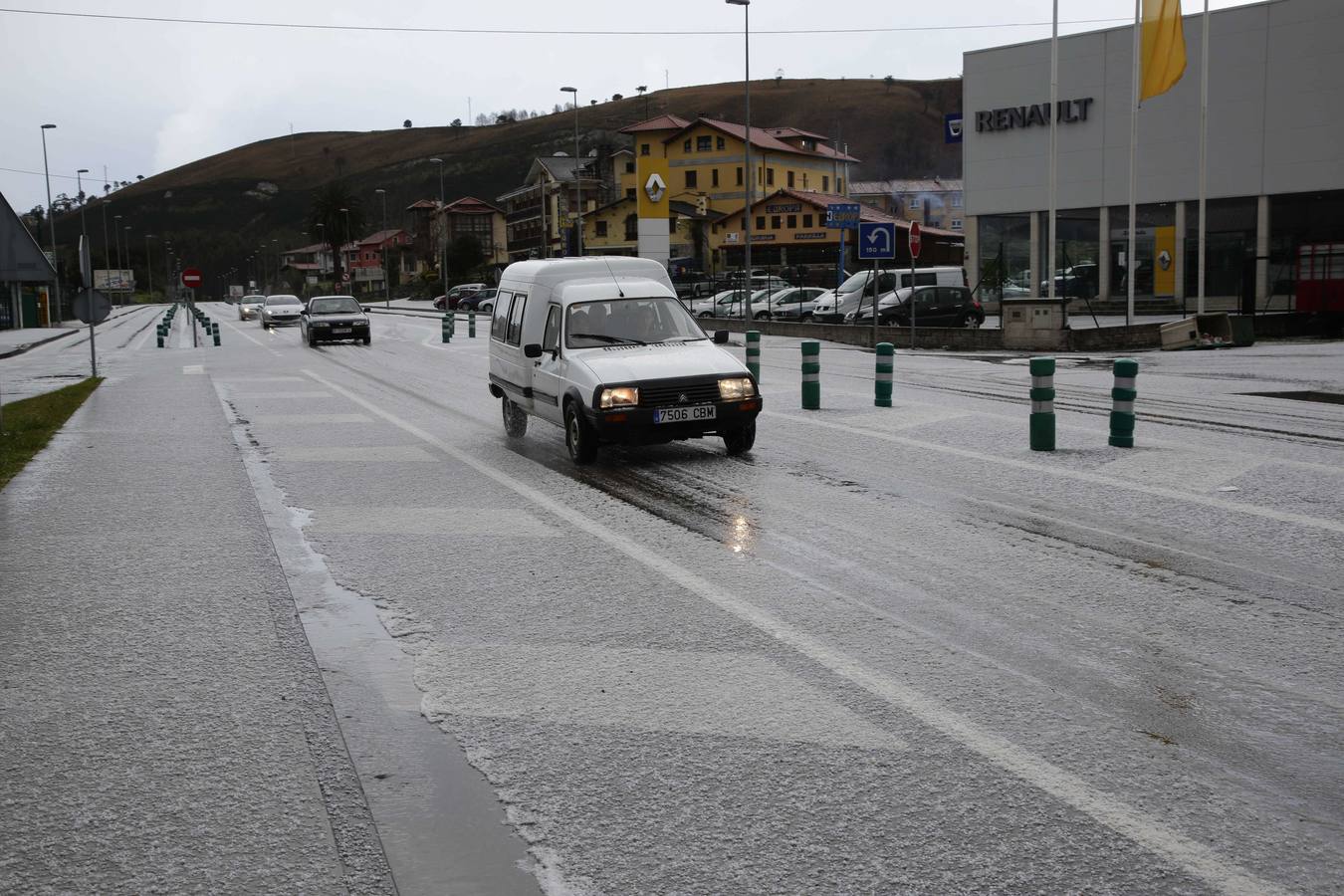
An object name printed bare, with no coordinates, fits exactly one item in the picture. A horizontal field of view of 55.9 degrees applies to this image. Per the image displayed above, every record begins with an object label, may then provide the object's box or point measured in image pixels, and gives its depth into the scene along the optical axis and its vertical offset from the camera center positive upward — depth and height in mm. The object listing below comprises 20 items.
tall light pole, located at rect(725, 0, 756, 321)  39812 +7976
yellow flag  30078 +5931
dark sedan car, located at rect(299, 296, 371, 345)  35844 -277
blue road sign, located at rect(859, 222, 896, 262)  27752 +1365
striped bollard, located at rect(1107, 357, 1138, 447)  11922 -1079
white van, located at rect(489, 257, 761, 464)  11406 -514
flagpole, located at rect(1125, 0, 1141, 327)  30859 +1055
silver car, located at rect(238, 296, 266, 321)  73625 +550
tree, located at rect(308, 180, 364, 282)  139125 +10826
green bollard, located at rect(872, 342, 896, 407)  16016 -1034
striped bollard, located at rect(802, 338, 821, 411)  15938 -1000
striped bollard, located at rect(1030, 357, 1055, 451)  11758 -1103
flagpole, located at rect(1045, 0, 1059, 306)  31172 +5125
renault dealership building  39812 +4754
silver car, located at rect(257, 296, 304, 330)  52562 +113
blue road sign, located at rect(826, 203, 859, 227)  36688 +2573
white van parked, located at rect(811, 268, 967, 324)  38969 +541
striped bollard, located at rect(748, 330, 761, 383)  16717 -595
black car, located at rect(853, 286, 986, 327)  35844 -189
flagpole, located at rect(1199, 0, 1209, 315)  30562 +4283
